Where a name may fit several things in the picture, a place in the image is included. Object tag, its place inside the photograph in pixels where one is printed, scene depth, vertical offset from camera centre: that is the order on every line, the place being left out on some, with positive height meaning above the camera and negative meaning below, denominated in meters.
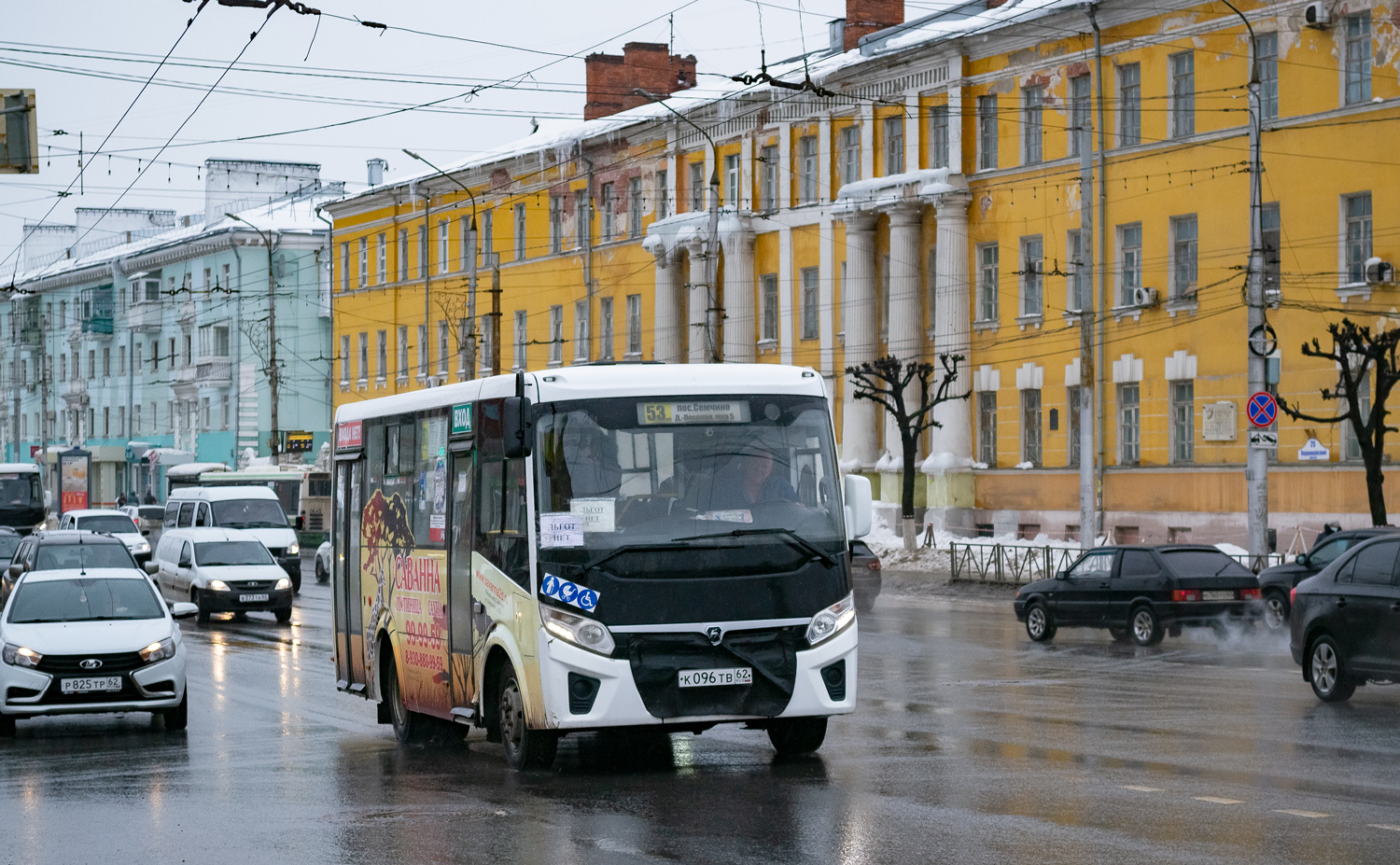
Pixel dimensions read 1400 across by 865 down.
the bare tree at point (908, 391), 46.97 +2.03
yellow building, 39.91 +6.02
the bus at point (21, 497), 58.72 -0.51
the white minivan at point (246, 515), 41.69 -0.79
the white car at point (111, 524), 44.88 -1.04
